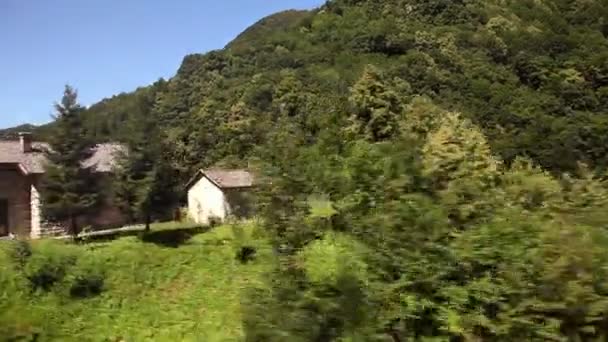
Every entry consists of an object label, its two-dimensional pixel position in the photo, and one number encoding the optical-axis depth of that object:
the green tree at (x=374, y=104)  38.59
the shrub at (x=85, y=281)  19.88
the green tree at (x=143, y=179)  26.75
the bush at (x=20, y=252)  20.20
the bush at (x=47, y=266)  19.66
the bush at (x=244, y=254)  22.56
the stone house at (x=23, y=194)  27.64
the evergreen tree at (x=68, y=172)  25.14
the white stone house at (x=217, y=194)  32.56
